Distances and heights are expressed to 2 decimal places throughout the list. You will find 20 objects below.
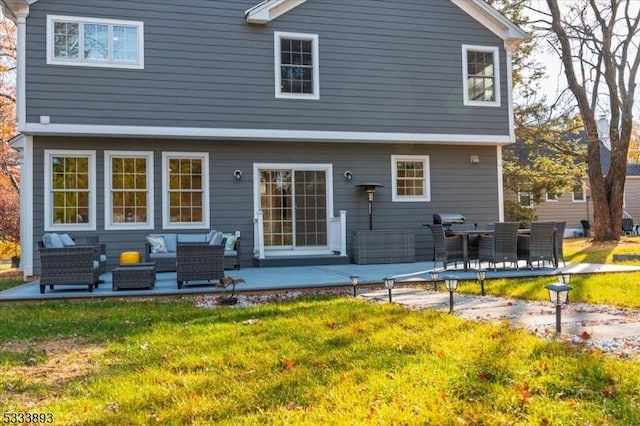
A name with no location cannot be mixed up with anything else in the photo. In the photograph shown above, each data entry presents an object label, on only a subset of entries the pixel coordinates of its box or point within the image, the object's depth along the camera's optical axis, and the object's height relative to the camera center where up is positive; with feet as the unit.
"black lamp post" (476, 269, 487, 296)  21.91 -2.22
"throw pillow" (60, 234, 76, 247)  30.25 -0.84
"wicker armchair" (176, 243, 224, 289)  26.16 -1.88
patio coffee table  25.75 -2.55
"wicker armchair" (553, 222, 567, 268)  31.27 -1.40
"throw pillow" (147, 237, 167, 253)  33.76 -1.29
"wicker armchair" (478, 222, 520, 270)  29.96 -1.29
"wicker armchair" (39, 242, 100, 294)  25.34 -1.94
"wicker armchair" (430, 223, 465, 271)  31.35 -1.55
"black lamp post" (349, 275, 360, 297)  23.43 -2.57
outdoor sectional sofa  33.45 -1.41
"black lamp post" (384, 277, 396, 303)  21.39 -2.41
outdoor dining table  30.96 -1.23
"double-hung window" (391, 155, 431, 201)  40.96 +3.40
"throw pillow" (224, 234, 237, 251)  35.18 -1.25
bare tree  53.62 +14.43
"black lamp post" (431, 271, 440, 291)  22.94 -2.35
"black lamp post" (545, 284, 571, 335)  15.20 -2.17
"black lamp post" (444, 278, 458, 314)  18.62 -2.23
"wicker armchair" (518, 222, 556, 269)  30.30 -1.27
